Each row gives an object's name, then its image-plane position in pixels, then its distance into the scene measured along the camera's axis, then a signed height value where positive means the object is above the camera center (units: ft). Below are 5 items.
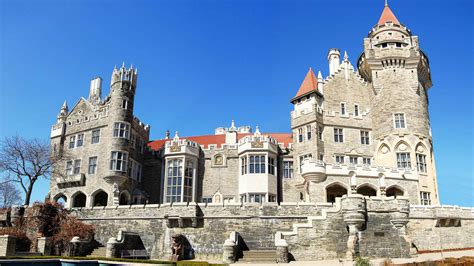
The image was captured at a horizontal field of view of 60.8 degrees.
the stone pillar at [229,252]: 81.71 -2.98
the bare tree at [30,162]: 124.77 +21.99
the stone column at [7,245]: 84.17 -1.87
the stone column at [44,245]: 91.35 -1.97
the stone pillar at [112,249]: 85.90 -2.62
